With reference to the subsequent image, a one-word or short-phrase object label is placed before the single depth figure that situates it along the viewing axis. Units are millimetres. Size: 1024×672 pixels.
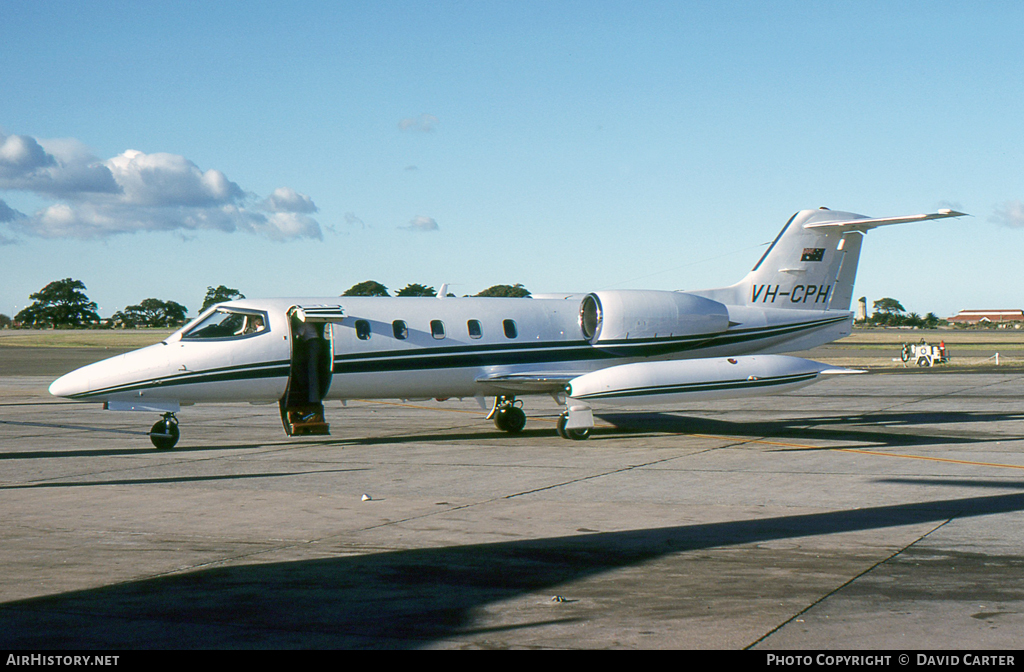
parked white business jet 16562
